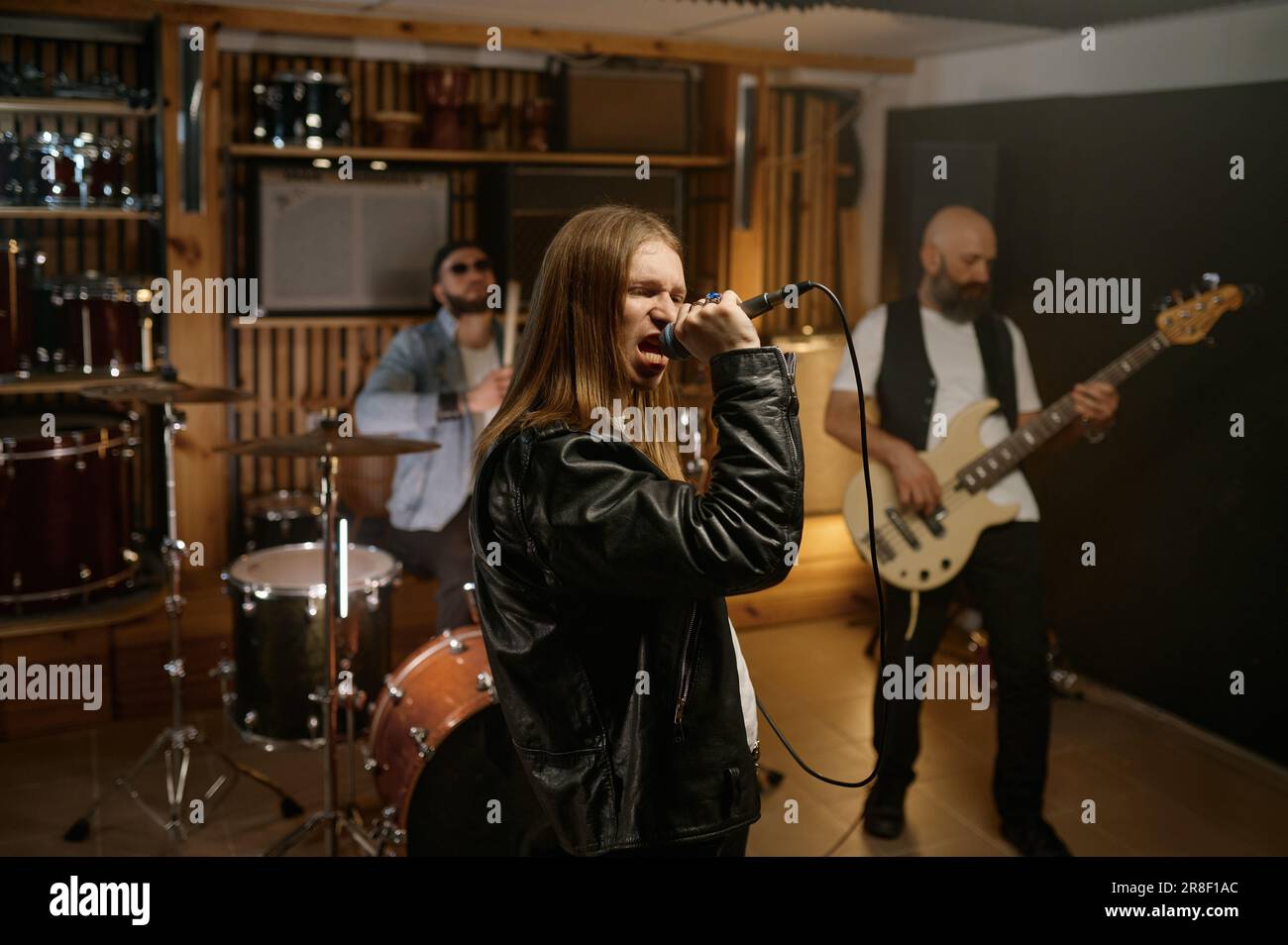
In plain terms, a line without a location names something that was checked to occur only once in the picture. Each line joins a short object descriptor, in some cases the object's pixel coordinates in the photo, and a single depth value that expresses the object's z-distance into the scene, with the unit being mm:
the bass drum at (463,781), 3092
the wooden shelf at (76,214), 4598
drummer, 4465
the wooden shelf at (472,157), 5000
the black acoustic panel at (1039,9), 3855
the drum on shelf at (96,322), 4648
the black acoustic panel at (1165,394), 4340
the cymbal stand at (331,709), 3389
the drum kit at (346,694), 3131
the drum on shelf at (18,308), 4461
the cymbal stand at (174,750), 3789
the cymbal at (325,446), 3305
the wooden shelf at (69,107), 4551
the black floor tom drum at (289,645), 3807
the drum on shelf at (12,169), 4582
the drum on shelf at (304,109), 5016
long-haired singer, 1804
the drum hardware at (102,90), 4668
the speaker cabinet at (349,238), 5156
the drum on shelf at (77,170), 4613
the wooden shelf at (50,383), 4496
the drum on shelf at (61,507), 4312
